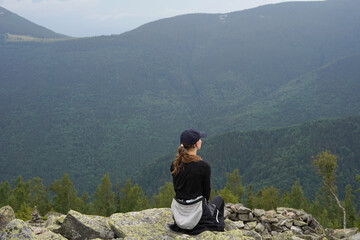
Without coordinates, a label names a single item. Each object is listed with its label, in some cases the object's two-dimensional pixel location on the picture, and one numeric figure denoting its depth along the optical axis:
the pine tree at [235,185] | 70.05
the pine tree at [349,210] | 59.78
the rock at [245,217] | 19.19
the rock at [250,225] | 17.45
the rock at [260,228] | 17.38
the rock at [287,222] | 18.78
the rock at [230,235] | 9.11
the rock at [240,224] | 16.95
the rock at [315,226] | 18.88
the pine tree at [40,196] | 65.38
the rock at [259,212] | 19.70
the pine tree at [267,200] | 58.25
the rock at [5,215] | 11.28
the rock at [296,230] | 17.74
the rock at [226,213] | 19.09
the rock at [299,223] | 19.11
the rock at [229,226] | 13.15
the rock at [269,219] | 19.02
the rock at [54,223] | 11.25
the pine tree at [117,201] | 63.99
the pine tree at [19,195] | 63.87
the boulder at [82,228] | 10.41
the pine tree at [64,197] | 63.53
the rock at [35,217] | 19.27
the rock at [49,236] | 9.40
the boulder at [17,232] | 7.80
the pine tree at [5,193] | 66.66
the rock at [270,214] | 19.77
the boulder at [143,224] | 10.10
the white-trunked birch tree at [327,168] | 26.81
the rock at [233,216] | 19.27
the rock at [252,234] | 12.79
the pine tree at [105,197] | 62.19
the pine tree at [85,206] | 65.59
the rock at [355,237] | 14.23
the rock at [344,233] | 15.99
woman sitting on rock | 9.62
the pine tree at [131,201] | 62.81
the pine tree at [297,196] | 74.19
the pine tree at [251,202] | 56.82
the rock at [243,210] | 19.31
